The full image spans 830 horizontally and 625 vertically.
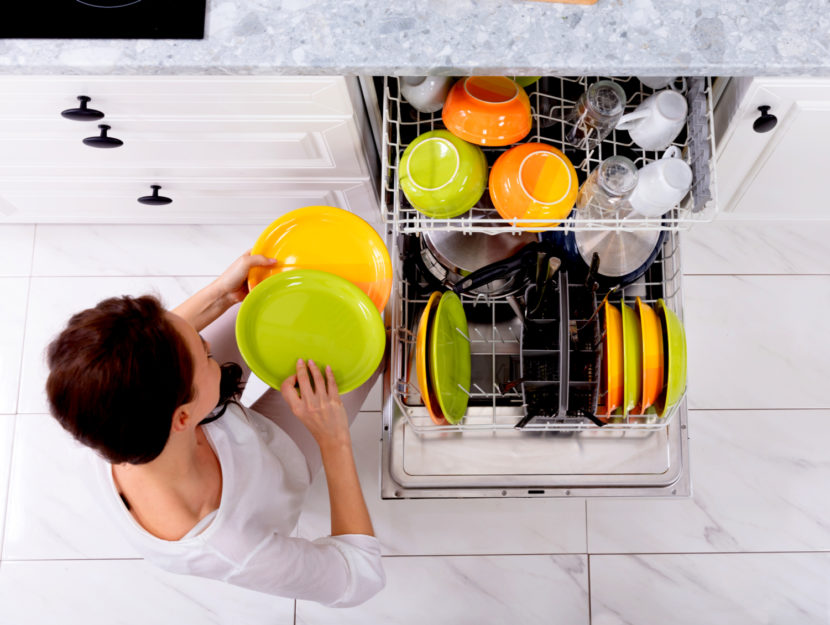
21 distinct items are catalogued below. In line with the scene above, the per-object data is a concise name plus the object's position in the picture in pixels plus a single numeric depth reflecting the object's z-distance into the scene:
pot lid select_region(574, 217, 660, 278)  1.13
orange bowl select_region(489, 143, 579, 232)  0.97
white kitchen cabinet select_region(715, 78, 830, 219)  1.02
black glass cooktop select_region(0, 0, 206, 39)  0.88
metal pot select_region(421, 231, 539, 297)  1.20
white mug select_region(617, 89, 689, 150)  0.94
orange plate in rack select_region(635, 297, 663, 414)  1.04
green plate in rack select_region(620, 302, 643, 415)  1.05
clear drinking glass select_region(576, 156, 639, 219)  0.97
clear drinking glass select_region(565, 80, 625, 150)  0.99
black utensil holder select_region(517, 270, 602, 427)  1.08
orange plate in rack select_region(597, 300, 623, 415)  1.04
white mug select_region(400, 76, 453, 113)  1.00
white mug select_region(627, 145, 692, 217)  0.91
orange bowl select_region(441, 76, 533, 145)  0.96
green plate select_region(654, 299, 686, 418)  1.03
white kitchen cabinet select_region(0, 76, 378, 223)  1.02
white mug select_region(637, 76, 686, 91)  1.02
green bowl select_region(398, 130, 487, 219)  0.97
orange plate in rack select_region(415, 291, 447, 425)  1.04
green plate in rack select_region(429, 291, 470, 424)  1.05
